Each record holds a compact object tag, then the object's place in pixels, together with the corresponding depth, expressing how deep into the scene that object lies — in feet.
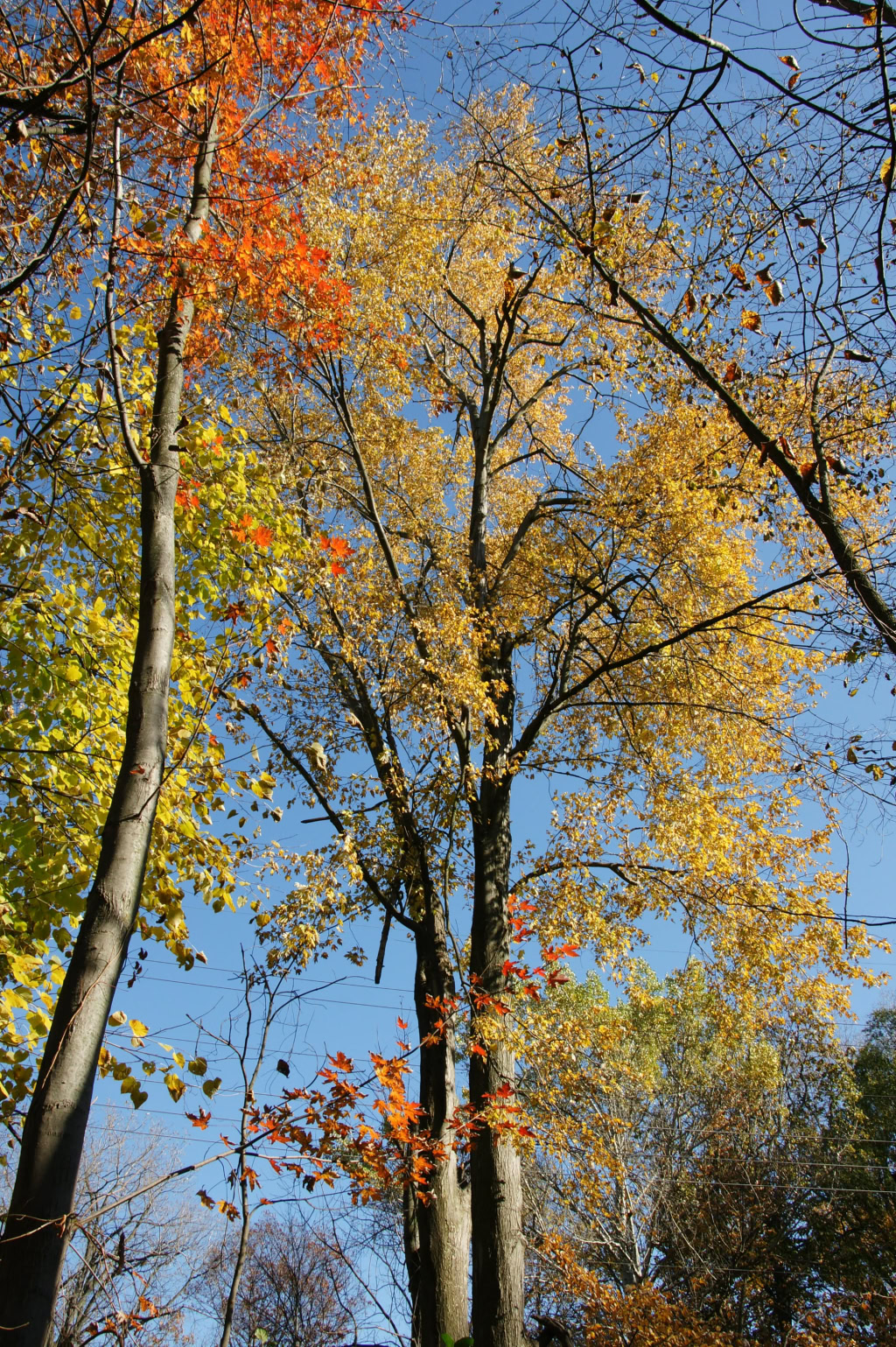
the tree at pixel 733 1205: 44.57
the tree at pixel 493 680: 19.48
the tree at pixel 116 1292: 7.12
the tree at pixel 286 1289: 64.85
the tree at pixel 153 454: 6.46
